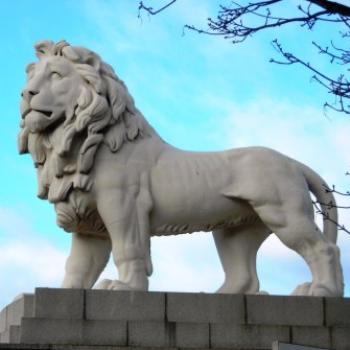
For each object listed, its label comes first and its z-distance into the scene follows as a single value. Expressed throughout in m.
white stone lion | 12.51
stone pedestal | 11.62
